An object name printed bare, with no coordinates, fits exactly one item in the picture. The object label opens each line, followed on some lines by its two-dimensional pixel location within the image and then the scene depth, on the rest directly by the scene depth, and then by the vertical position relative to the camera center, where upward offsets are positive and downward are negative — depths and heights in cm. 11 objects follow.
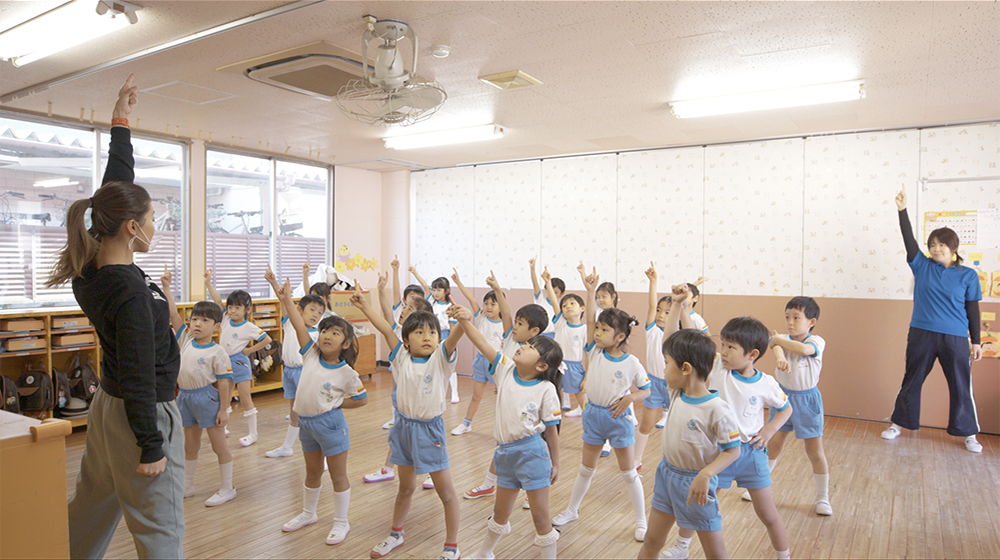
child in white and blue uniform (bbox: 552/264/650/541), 297 -68
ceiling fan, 296 +94
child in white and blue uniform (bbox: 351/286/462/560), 269 -68
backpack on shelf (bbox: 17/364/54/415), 461 -99
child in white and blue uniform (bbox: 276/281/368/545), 296 -67
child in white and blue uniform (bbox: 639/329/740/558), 208 -64
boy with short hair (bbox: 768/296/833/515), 328 -64
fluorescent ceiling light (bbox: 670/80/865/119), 402 +121
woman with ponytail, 174 -39
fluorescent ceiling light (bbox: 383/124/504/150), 541 +124
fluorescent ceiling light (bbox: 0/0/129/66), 297 +124
